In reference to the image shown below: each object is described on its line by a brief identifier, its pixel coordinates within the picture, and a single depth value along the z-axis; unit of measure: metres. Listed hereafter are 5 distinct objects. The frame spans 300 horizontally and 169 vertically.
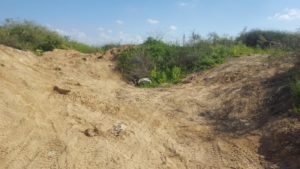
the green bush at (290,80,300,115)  3.48
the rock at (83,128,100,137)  3.23
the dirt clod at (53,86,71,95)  3.89
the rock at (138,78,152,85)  5.36
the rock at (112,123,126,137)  3.32
